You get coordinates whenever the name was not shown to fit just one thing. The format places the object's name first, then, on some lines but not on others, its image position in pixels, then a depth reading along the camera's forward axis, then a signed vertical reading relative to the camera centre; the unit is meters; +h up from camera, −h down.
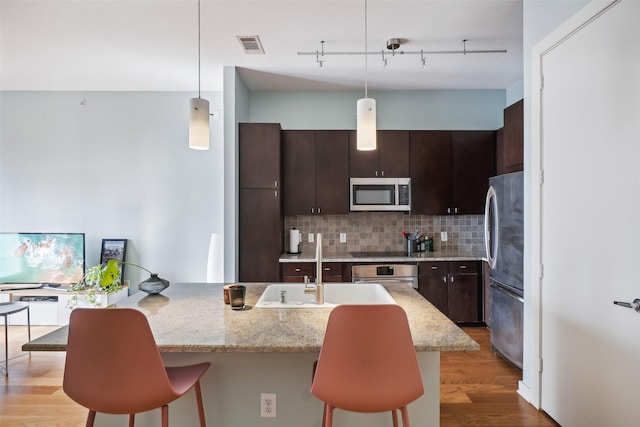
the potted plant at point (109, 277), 1.92 -0.34
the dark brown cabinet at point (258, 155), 3.92 +0.62
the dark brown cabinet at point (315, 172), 4.27 +0.48
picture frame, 4.50 -0.45
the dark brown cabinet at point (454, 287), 4.05 -0.82
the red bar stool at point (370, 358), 1.31 -0.52
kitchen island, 1.70 -0.79
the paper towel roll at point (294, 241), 4.35 -0.33
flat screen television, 4.41 -0.50
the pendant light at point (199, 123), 2.14 +0.53
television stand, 4.27 -1.04
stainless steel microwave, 4.30 +0.23
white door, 1.71 -0.05
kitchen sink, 2.30 -0.50
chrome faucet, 2.03 -0.41
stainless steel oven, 4.01 -0.65
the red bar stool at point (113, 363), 1.33 -0.55
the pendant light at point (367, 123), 2.12 +0.52
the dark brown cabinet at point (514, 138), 2.93 +0.62
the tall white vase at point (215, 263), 4.07 -0.55
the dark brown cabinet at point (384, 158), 4.31 +0.65
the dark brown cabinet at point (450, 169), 4.32 +0.52
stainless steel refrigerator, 2.90 -0.40
